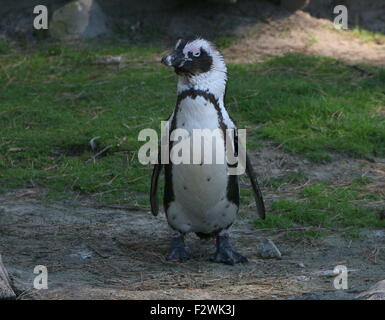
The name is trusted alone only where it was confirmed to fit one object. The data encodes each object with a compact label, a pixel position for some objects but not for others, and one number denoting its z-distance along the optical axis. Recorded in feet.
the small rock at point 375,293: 24.44
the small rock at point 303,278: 30.66
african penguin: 31.73
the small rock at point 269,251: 33.58
